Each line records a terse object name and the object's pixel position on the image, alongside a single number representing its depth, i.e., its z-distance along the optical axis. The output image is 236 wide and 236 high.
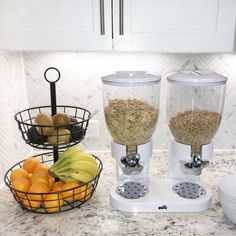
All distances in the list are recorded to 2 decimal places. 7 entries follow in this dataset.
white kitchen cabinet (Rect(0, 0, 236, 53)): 0.80
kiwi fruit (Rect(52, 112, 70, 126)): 0.83
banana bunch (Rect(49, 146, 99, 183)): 0.85
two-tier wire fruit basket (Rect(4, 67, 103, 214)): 0.81
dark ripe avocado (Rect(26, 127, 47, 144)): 0.82
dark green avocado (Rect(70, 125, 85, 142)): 0.87
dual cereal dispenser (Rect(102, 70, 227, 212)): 0.78
